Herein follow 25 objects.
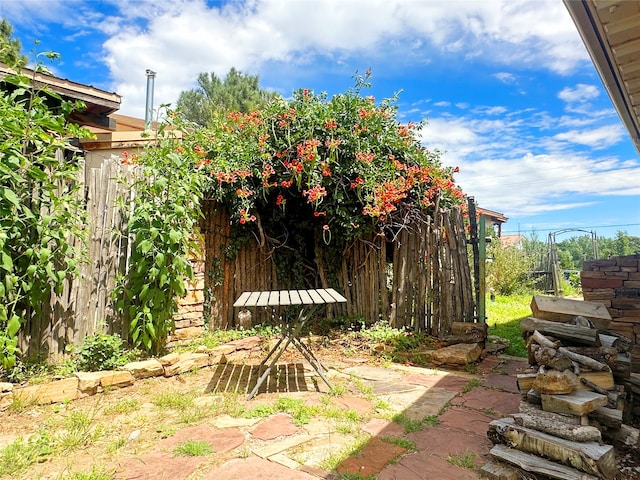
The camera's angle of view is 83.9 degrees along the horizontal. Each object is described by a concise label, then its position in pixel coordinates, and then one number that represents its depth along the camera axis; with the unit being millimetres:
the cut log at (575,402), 1992
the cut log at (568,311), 2697
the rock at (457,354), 3830
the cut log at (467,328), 4359
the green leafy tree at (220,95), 13508
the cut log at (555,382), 2104
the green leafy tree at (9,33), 7346
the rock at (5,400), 2445
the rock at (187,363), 3396
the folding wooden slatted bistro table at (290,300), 2928
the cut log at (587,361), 2285
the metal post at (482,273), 4492
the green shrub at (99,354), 3111
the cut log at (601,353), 2400
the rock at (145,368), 3152
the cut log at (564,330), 2441
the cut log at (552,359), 2227
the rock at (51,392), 2559
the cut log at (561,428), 1881
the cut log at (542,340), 2363
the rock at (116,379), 2914
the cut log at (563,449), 1742
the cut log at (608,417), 2086
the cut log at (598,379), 2254
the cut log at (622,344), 2652
